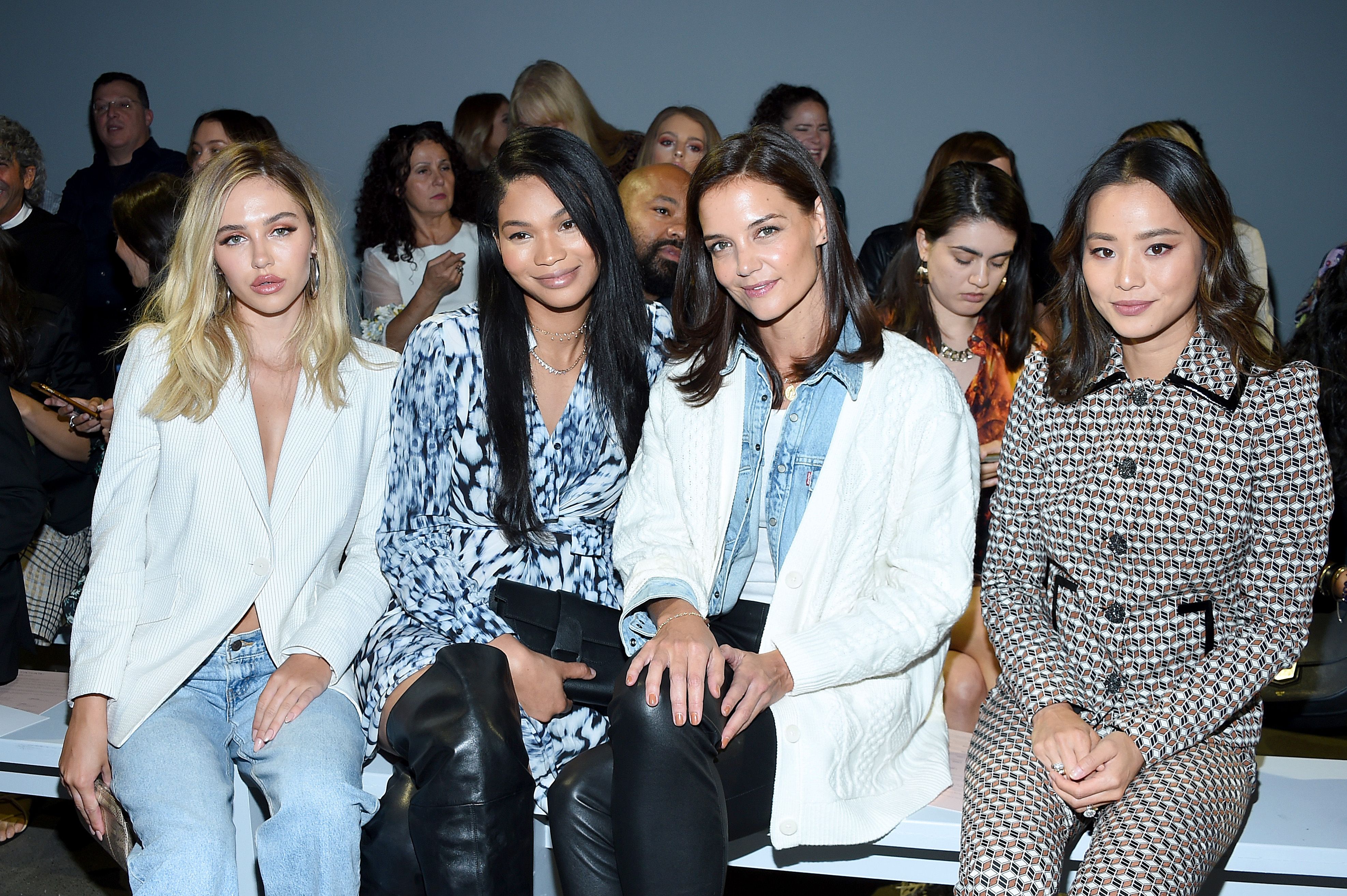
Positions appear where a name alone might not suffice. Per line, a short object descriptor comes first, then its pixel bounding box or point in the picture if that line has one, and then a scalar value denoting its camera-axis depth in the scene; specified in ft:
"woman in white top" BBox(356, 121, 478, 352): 12.75
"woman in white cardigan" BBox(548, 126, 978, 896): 5.28
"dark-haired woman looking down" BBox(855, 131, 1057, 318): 10.36
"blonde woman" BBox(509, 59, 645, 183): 13.08
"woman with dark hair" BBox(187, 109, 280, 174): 12.51
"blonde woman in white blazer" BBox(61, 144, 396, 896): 5.75
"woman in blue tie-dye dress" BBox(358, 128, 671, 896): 5.93
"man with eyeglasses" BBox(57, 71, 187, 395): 14.47
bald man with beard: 9.64
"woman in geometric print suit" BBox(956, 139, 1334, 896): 5.16
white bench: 5.50
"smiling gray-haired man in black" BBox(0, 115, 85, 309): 11.16
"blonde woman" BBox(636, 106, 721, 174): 12.22
